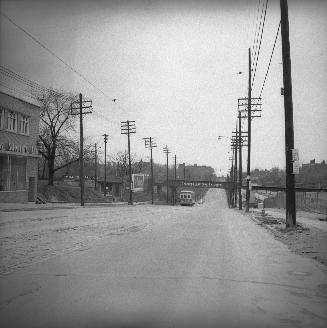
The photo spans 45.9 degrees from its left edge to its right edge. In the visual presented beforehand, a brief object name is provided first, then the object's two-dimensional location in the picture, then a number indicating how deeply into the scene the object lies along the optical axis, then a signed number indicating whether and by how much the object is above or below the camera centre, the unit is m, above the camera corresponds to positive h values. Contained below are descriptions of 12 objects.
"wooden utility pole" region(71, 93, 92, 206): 37.09 +4.97
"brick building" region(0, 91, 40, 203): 33.34 +3.23
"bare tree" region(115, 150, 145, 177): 115.00 +6.41
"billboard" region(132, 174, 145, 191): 95.44 +0.83
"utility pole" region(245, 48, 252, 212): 35.41 +3.25
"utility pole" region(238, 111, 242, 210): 46.96 +2.20
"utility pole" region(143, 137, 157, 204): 73.12 +7.76
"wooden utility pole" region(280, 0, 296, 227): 15.22 +2.70
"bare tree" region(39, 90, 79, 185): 52.72 +8.03
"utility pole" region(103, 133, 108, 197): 82.11 +9.82
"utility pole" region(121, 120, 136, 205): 55.81 +8.16
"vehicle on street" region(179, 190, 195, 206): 79.00 -2.80
